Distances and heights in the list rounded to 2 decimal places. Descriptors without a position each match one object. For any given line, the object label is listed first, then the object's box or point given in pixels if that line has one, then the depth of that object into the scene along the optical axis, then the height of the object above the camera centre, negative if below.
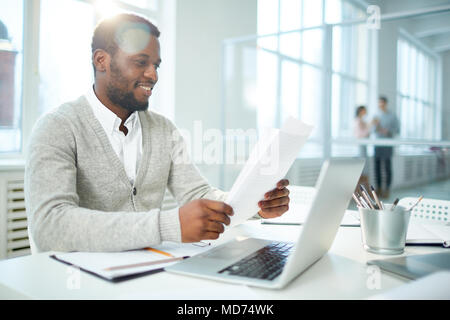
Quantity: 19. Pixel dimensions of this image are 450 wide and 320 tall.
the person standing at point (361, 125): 5.45 +0.57
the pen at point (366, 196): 0.93 -0.08
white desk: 0.64 -0.22
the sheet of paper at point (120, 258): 0.72 -0.20
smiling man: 0.85 -0.03
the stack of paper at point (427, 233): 1.00 -0.20
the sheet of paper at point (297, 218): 1.27 -0.19
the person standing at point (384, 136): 3.86 +0.39
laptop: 0.65 -0.19
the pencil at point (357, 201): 0.96 -0.09
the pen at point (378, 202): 0.93 -0.09
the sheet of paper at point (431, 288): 0.51 -0.16
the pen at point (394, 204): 0.93 -0.10
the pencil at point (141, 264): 0.73 -0.20
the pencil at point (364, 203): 0.94 -0.09
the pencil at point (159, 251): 0.85 -0.20
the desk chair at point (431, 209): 1.56 -0.18
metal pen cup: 0.88 -0.15
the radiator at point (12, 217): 2.23 -0.34
